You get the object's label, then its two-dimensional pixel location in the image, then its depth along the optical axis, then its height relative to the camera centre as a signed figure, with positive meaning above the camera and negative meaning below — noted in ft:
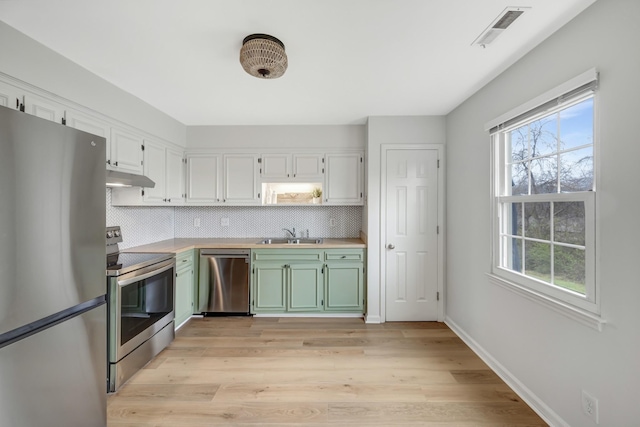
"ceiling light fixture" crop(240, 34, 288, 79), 5.39 +3.35
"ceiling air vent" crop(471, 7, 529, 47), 4.84 +3.77
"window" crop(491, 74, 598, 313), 4.92 +0.37
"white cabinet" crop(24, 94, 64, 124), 5.57 +2.36
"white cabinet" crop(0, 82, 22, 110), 5.13 +2.36
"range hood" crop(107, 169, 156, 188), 7.20 +1.01
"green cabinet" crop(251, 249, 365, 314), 10.64 -2.72
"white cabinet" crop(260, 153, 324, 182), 11.41 +2.06
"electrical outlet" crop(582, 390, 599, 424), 4.59 -3.42
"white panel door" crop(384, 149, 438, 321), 10.32 -0.81
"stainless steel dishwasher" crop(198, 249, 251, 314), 10.57 -2.72
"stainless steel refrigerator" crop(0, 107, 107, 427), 3.41 -0.90
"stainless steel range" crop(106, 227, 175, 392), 6.57 -2.65
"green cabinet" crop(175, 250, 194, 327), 9.46 -2.77
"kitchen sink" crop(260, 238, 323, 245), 11.91 -1.23
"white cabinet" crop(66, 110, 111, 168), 6.50 +2.37
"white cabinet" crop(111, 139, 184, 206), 9.06 +1.30
